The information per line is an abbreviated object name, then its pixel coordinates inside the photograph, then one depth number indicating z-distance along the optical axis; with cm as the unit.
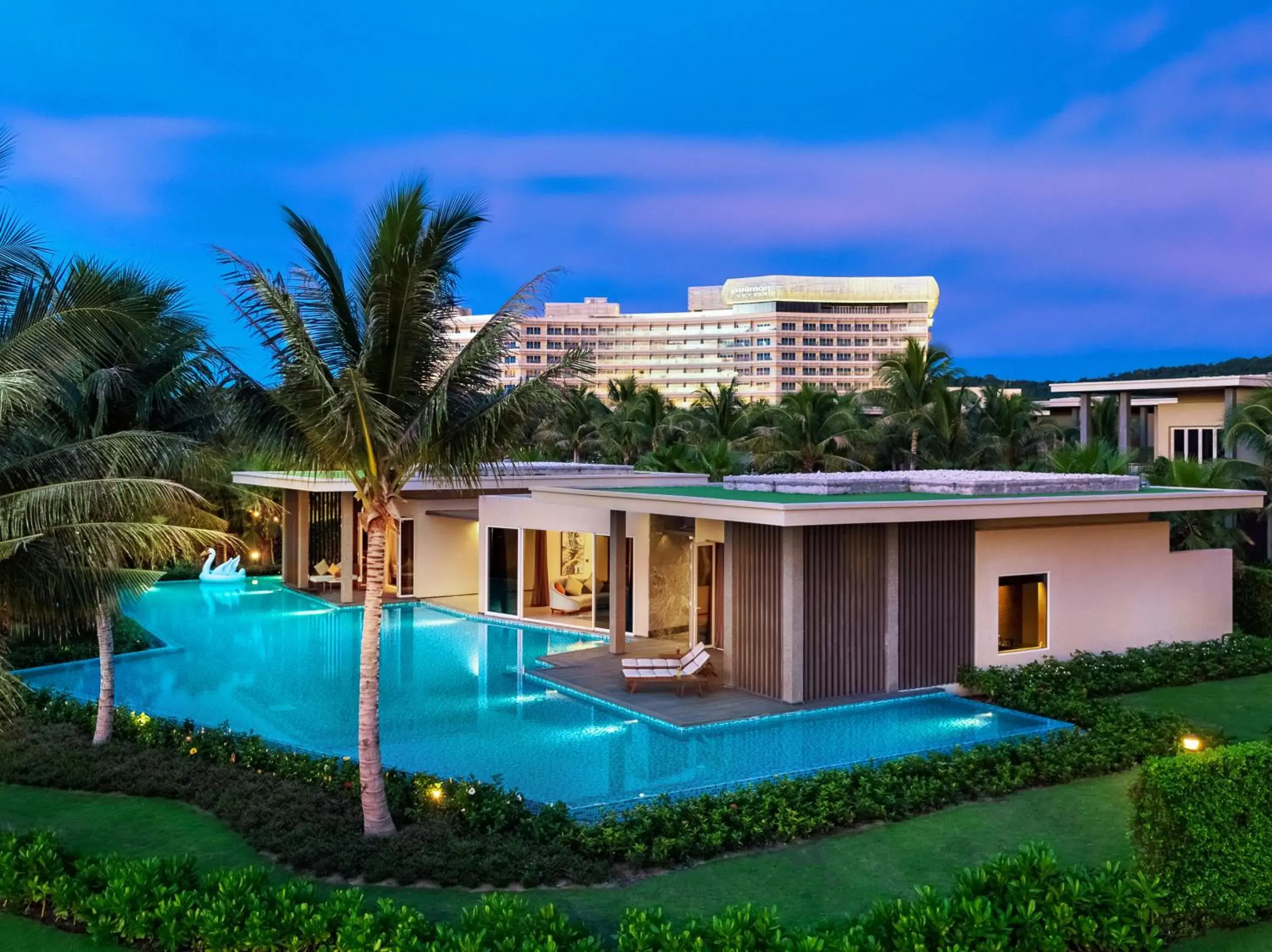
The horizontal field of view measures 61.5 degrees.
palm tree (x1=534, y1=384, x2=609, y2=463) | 4197
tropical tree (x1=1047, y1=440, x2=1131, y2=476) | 2206
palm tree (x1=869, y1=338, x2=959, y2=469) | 3073
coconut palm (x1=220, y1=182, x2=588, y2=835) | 898
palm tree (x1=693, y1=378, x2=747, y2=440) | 3631
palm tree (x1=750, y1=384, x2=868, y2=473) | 3056
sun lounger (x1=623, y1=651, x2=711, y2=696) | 1488
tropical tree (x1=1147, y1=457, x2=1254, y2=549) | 1995
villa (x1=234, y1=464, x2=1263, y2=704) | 1438
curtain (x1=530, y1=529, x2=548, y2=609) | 2178
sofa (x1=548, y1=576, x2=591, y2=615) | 2130
